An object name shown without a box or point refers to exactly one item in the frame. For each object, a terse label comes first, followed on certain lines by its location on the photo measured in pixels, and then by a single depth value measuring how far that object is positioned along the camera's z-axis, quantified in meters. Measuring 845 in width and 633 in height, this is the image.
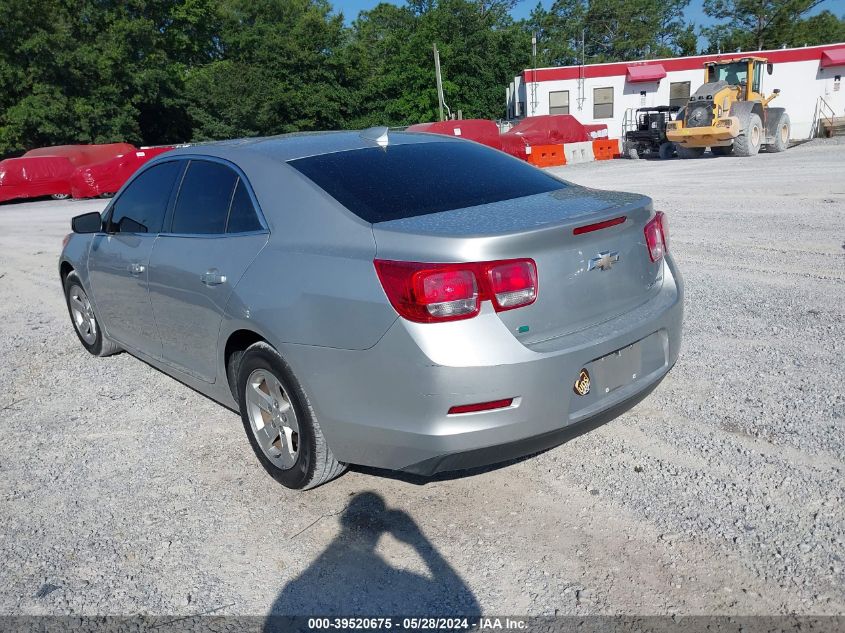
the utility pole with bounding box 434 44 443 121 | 43.41
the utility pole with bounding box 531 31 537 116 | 36.26
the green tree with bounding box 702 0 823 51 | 63.78
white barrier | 27.05
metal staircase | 32.41
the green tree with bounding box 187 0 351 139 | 47.19
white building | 34.25
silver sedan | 2.76
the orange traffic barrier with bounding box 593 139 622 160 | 28.14
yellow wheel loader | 21.69
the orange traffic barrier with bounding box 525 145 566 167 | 25.25
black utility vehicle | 25.23
